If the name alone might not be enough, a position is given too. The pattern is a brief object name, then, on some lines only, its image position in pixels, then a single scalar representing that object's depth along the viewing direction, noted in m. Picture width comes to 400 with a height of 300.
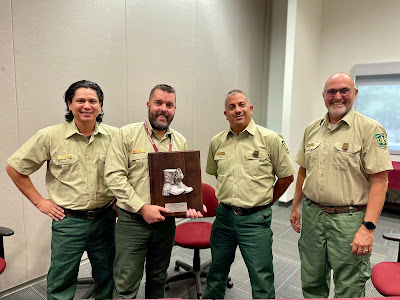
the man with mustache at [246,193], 1.77
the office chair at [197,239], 2.20
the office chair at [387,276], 1.57
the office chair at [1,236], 1.74
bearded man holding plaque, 1.63
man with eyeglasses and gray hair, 1.58
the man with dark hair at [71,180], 1.68
